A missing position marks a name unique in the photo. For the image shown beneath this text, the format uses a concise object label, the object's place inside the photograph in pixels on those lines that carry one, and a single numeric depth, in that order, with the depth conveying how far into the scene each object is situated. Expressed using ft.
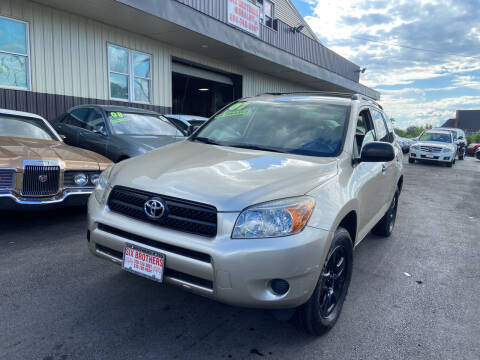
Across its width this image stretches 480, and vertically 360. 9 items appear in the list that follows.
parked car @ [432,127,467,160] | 64.79
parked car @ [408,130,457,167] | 52.08
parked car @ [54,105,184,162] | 19.80
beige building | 28.30
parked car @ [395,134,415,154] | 74.49
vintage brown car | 12.84
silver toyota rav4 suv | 6.71
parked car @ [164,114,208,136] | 29.82
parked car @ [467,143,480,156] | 90.33
